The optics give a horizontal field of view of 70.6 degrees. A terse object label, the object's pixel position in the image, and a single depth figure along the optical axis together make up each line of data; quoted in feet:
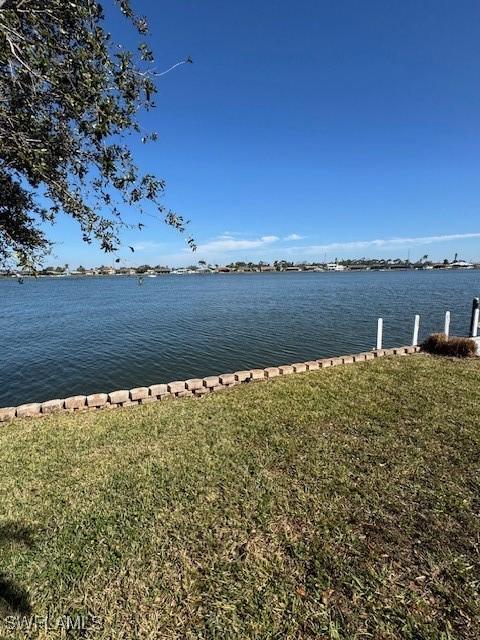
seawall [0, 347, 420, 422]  19.89
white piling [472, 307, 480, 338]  35.56
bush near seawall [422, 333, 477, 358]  28.94
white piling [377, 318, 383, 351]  37.24
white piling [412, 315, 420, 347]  37.29
